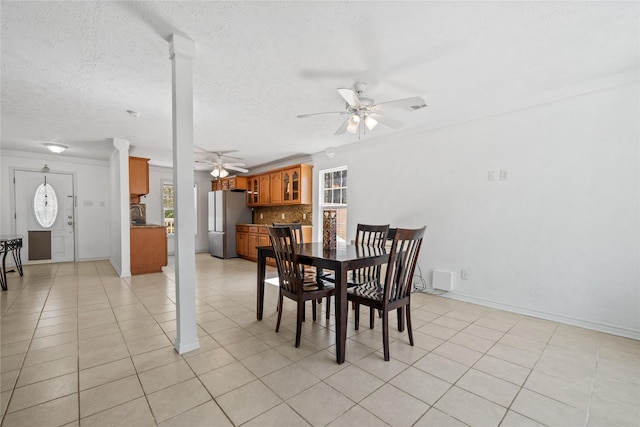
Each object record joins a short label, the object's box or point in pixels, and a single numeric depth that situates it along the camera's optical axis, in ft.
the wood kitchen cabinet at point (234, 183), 24.59
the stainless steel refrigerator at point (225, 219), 23.31
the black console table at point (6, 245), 13.31
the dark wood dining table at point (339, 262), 7.02
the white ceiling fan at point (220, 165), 18.40
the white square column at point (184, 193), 7.28
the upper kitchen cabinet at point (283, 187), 19.63
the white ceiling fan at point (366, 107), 7.82
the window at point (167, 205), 24.80
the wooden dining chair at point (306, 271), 10.26
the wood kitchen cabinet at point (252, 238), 19.92
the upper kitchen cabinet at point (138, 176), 18.90
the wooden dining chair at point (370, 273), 9.22
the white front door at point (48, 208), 19.36
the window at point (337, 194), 17.92
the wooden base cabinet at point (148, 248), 16.84
